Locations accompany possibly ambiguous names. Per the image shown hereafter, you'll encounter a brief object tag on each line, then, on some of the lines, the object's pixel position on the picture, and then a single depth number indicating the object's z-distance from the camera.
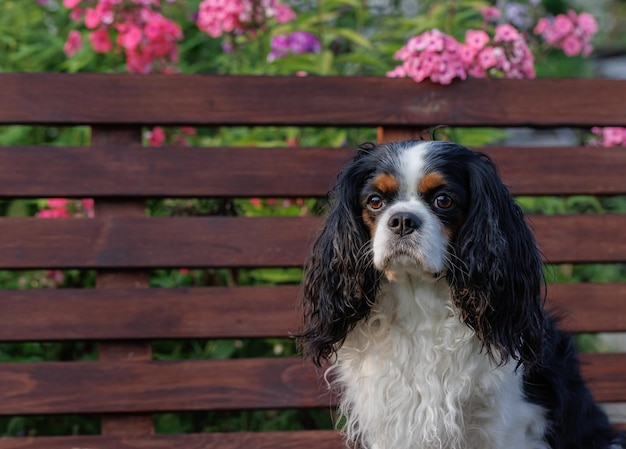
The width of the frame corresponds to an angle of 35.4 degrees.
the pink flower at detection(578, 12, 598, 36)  4.44
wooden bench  3.46
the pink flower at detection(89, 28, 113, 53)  4.07
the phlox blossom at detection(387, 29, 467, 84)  3.56
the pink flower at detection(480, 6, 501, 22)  4.31
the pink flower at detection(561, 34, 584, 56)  4.43
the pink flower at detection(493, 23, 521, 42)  3.82
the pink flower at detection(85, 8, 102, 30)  3.98
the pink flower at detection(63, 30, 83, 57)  4.16
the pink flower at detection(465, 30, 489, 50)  3.79
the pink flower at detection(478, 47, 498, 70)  3.81
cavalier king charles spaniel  2.65
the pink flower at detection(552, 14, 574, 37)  4.41
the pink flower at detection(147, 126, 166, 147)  4.12
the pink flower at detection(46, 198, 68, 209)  3.96
